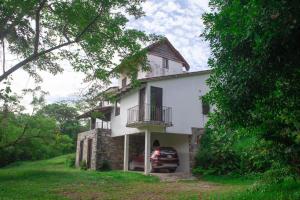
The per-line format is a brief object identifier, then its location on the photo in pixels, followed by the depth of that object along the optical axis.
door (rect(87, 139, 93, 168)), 16.83
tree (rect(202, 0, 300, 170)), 2.91
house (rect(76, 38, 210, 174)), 13.75
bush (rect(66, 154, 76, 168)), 19.66
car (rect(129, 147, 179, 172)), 13.16
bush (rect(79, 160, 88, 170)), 16.57
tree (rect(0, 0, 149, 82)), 6.54
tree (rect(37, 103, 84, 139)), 30.99
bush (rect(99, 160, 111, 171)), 15.57
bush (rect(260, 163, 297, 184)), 5.36
